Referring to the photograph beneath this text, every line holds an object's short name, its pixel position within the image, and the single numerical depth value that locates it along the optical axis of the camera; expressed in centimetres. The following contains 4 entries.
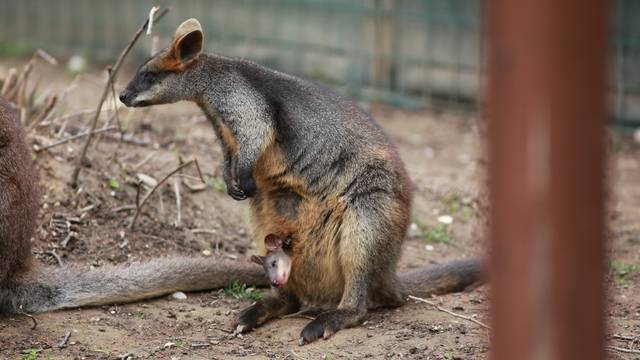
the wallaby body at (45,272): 1152
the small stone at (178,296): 1302
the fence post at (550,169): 459
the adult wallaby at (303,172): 1198
